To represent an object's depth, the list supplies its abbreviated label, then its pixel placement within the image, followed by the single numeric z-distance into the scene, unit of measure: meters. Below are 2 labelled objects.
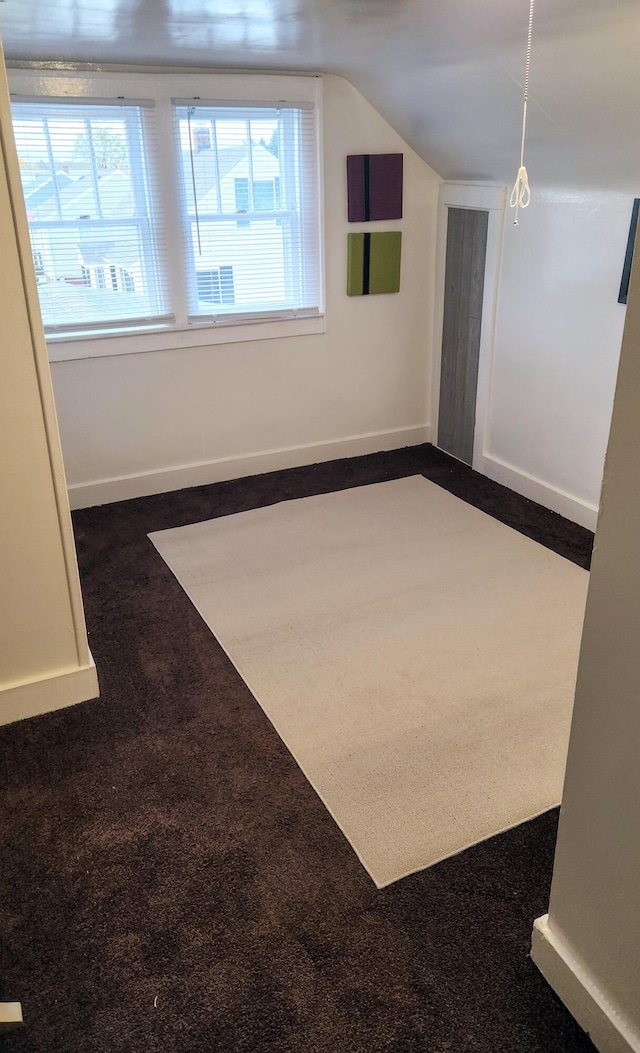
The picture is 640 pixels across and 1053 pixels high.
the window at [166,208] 3.44
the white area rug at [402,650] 2.15
